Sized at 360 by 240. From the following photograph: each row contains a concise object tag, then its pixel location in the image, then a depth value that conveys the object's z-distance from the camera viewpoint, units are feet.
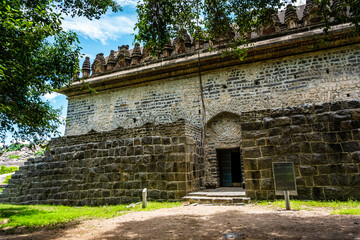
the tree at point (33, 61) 16.52
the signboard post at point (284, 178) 16.79
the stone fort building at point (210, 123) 19.08
